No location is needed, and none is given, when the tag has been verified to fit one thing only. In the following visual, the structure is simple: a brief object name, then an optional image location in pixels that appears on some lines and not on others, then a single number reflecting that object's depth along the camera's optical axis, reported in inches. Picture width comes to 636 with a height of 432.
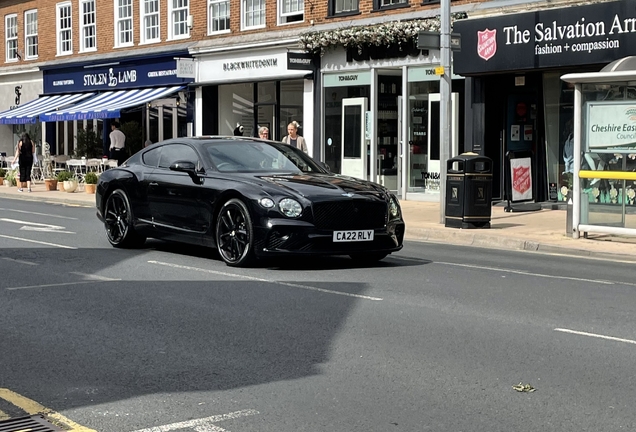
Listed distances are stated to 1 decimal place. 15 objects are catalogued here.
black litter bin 638.5
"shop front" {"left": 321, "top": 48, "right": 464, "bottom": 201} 877.8
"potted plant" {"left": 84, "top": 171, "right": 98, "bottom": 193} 1072.8
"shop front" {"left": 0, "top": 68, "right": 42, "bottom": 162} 1470.2
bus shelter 570.9
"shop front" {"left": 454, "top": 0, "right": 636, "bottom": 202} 717.3
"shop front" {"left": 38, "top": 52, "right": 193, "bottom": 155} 1170.0
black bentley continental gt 431.5
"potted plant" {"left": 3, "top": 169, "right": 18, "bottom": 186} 1254.2
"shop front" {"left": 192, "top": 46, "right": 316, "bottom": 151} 1003.9
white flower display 850.1
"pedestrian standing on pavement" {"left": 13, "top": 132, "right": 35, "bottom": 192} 1160.2
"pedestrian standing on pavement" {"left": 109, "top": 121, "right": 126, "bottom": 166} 1175.0
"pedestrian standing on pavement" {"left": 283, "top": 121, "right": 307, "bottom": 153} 751.1
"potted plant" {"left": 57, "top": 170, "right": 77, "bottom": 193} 1103.9
